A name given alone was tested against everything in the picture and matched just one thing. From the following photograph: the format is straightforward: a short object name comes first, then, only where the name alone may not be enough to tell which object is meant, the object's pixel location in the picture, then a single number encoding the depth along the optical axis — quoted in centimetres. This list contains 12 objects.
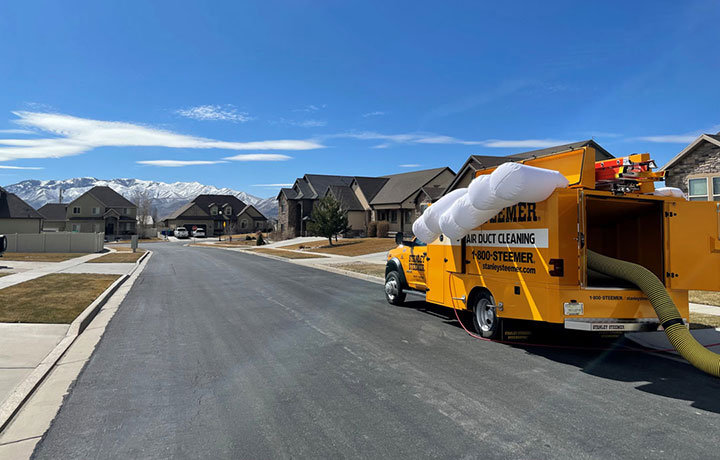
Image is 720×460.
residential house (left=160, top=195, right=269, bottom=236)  8706
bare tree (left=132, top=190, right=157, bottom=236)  8782
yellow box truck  646
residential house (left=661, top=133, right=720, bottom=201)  2228
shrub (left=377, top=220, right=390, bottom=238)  4597
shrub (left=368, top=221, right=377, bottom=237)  4656
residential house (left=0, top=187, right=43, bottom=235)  4975
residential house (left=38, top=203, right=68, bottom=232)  7494
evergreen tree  4000
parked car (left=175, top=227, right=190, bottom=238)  7962
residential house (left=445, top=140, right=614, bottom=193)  3250
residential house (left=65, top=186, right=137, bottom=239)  7312
